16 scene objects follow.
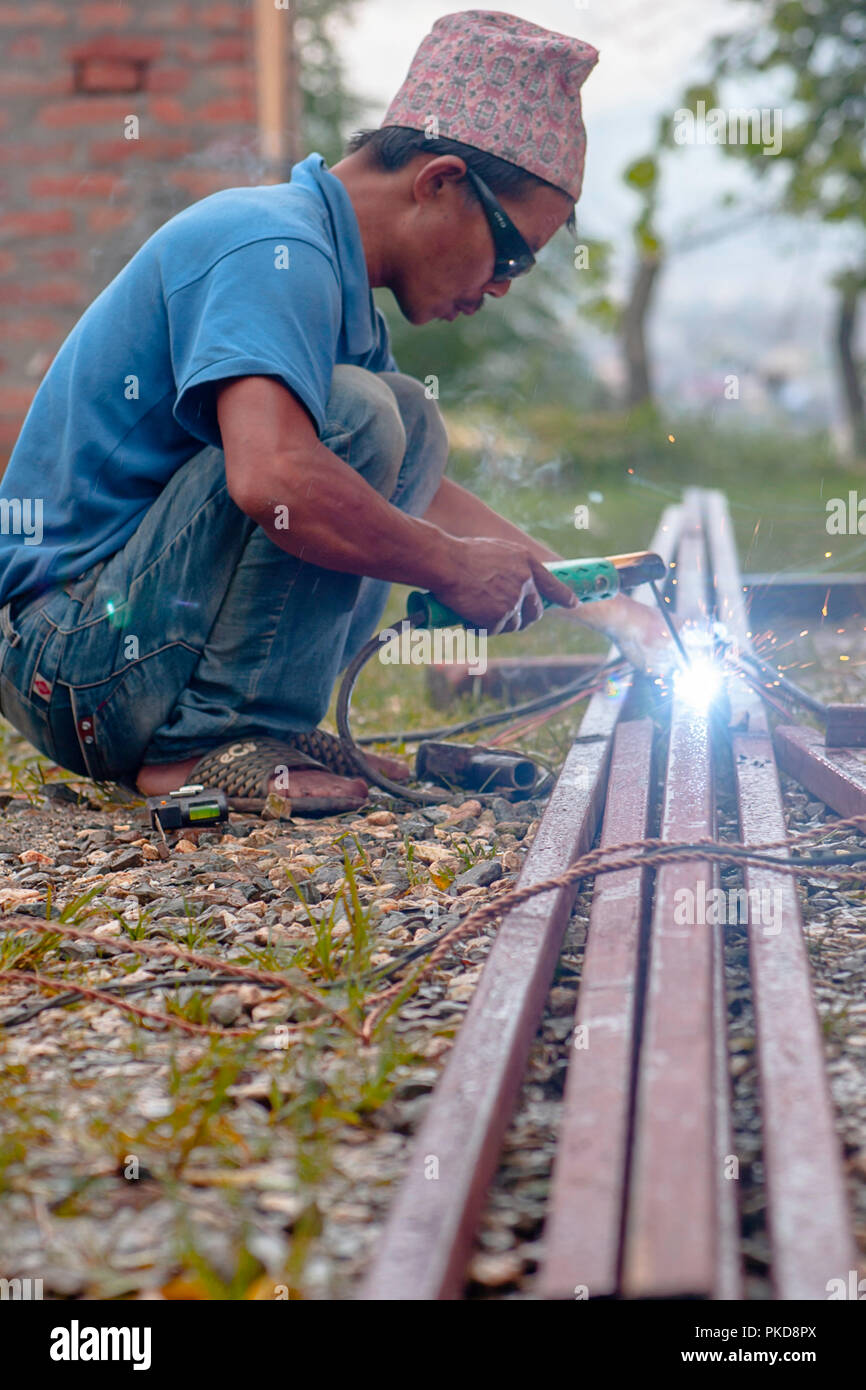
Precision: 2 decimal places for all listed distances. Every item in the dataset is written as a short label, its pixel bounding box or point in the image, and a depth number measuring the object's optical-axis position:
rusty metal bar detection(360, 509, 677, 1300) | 0.97
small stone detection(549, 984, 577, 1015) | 1.54
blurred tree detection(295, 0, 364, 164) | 21.38
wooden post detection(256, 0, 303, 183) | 5.41
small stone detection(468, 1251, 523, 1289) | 1.05
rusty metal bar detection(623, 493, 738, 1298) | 0.94
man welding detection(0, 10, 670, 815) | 2.19
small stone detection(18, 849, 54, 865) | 2.15
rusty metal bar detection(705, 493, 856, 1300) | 0.97
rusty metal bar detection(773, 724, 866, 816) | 2.19
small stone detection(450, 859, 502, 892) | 1.96
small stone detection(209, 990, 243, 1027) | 1.52
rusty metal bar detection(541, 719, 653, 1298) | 0.96
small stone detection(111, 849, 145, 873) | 2.11
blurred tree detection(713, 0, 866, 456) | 9.84
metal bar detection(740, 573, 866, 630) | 4.15
